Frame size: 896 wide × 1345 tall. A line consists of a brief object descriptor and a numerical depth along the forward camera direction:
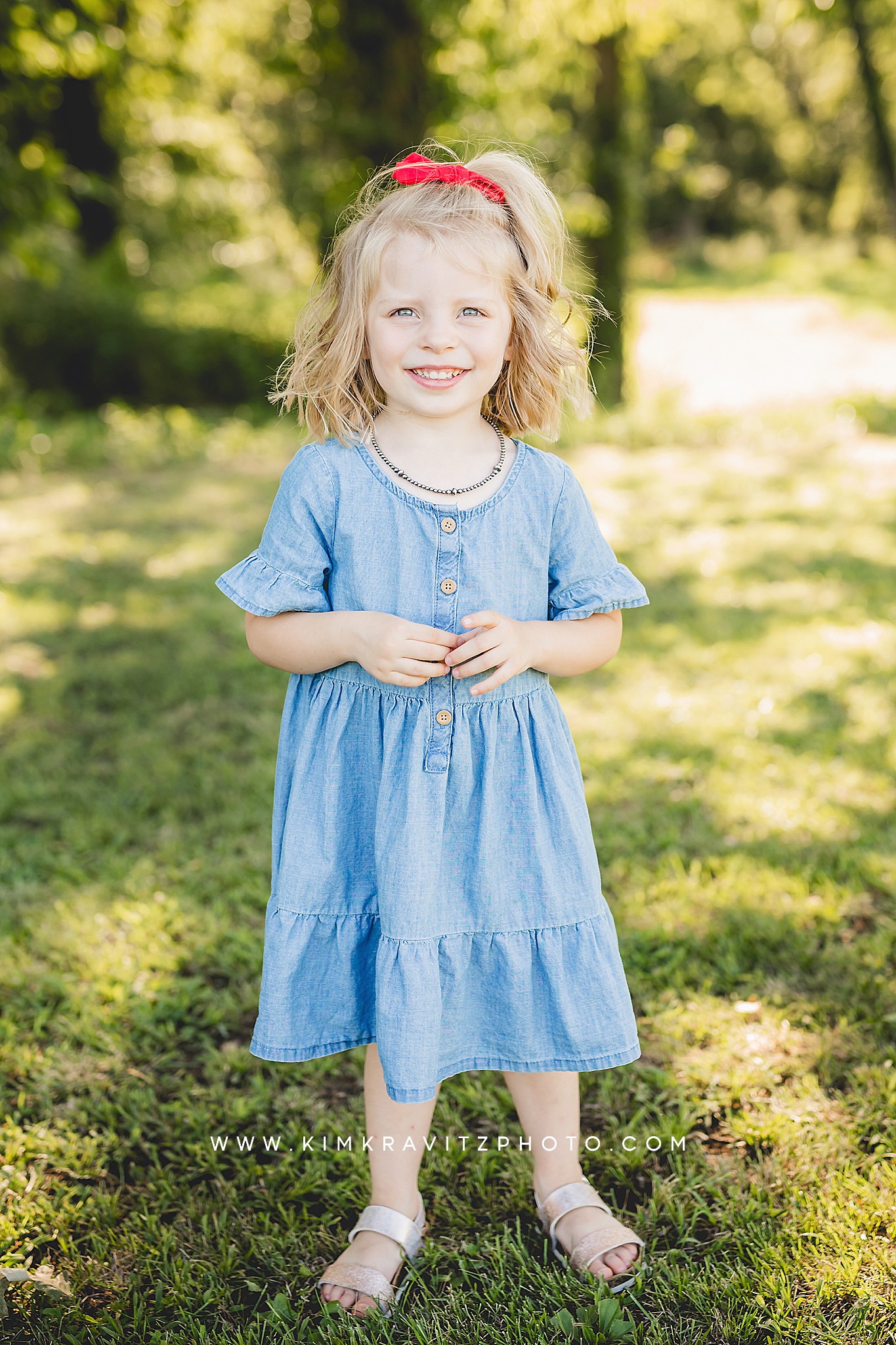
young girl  1.57
